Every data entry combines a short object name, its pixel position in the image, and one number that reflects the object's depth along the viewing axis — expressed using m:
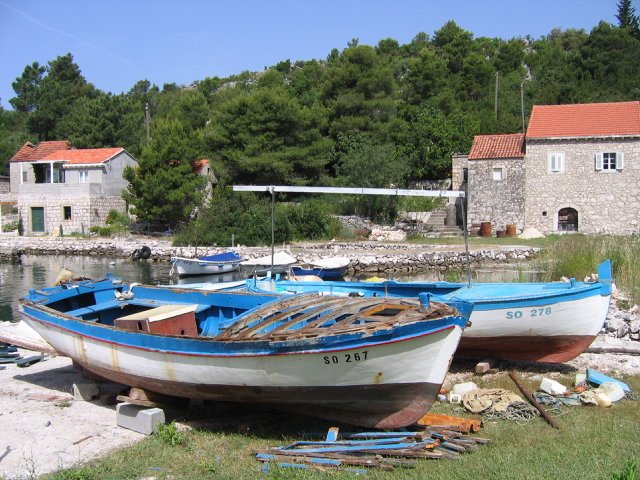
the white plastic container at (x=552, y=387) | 8.57
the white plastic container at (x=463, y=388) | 8.80
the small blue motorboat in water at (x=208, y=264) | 27.52
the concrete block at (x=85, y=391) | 9.22
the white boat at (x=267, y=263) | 24.08
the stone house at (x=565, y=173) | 35.66
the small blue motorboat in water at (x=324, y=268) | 23.45
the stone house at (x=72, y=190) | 44.81
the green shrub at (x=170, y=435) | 7.34
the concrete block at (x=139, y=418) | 7.78
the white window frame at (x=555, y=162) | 36.38
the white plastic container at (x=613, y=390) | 8.26
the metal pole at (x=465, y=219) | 10.94
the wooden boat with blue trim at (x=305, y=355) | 6.89
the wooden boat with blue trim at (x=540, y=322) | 9.98
